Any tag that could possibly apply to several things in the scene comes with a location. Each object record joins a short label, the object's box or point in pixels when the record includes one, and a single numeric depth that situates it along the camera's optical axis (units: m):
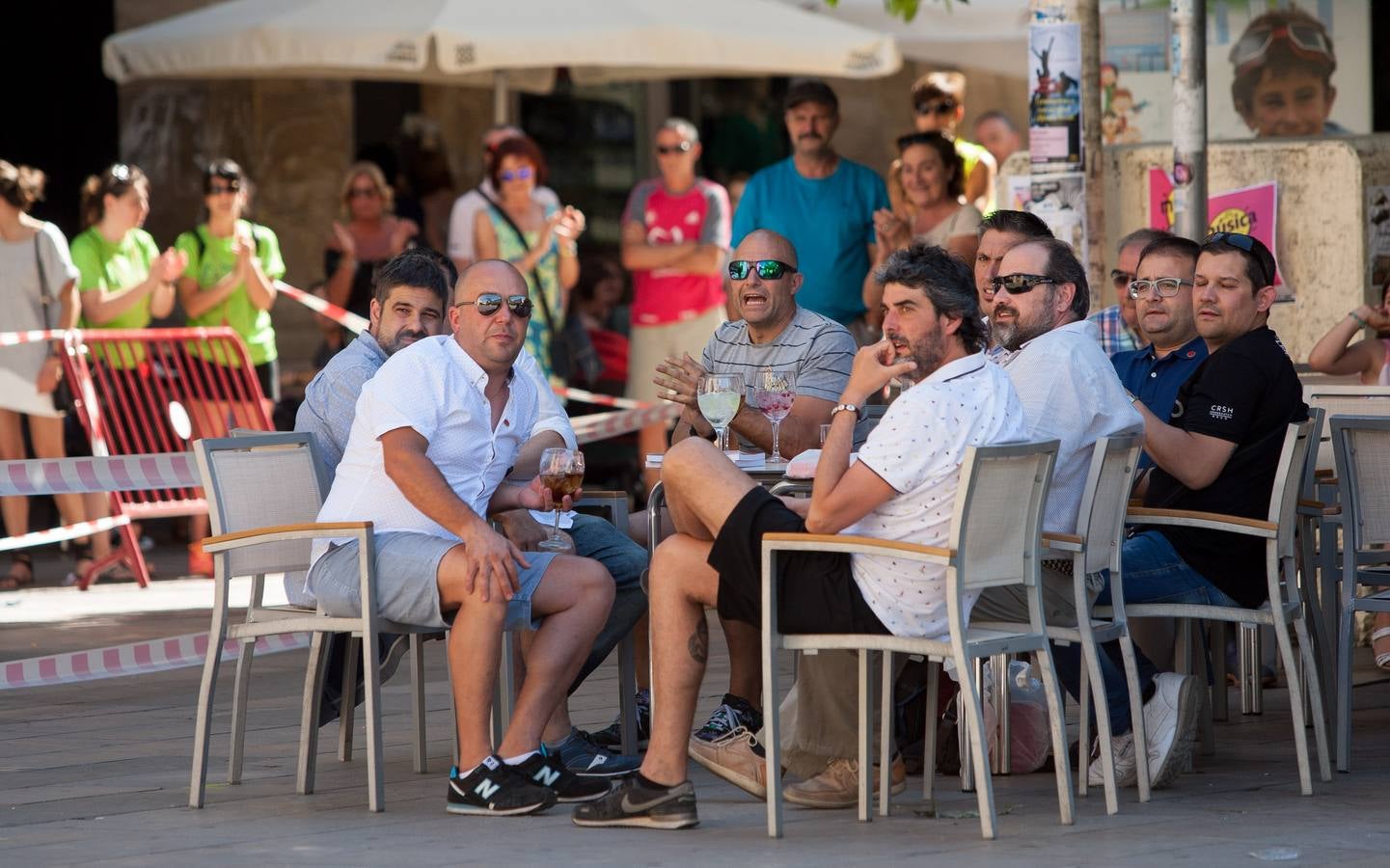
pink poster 19.81
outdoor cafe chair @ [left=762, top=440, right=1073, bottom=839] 10.27
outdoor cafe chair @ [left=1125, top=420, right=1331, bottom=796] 11.92
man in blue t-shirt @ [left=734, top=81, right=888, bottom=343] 19.56
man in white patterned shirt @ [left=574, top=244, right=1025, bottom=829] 10.52
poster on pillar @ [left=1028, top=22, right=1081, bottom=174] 16.98
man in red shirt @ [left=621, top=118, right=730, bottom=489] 24.11
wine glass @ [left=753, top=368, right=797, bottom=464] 12.92
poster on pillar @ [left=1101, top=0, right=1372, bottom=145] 22.45
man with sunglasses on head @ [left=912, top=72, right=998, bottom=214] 22.37
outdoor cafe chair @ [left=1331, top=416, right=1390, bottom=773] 12.36
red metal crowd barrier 22.06
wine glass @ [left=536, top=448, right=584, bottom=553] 11.73
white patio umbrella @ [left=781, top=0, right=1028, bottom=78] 28.55
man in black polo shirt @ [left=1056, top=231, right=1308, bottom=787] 12.13
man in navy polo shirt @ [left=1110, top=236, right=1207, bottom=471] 13.40
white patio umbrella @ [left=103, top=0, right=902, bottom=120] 24.47
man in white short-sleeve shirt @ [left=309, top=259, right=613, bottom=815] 11.17
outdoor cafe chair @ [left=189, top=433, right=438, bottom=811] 11.27
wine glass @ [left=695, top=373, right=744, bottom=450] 12.53
